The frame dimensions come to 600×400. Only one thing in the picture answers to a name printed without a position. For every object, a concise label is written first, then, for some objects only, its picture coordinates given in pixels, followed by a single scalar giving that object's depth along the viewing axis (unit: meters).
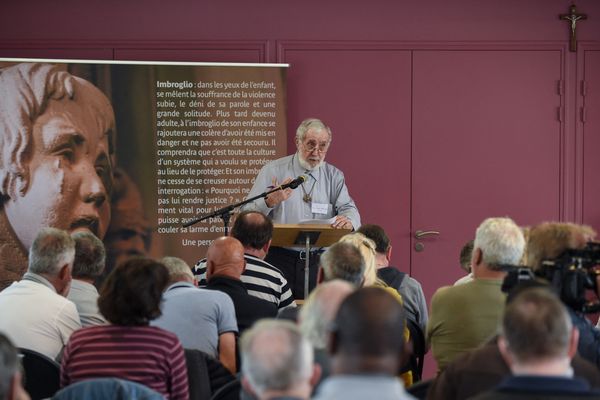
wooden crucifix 11.36
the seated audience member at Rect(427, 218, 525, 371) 5.87
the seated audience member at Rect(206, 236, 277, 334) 6.63
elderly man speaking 9.51
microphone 8.26
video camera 4.91
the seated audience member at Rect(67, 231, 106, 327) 6.62
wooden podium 8.44
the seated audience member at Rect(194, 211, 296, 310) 7.31
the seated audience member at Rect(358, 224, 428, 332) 7.30
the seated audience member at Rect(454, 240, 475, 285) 7.80
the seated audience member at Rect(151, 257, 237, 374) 6.09
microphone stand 8.24
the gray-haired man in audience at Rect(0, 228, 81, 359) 5.96
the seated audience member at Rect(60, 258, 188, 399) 4.96
